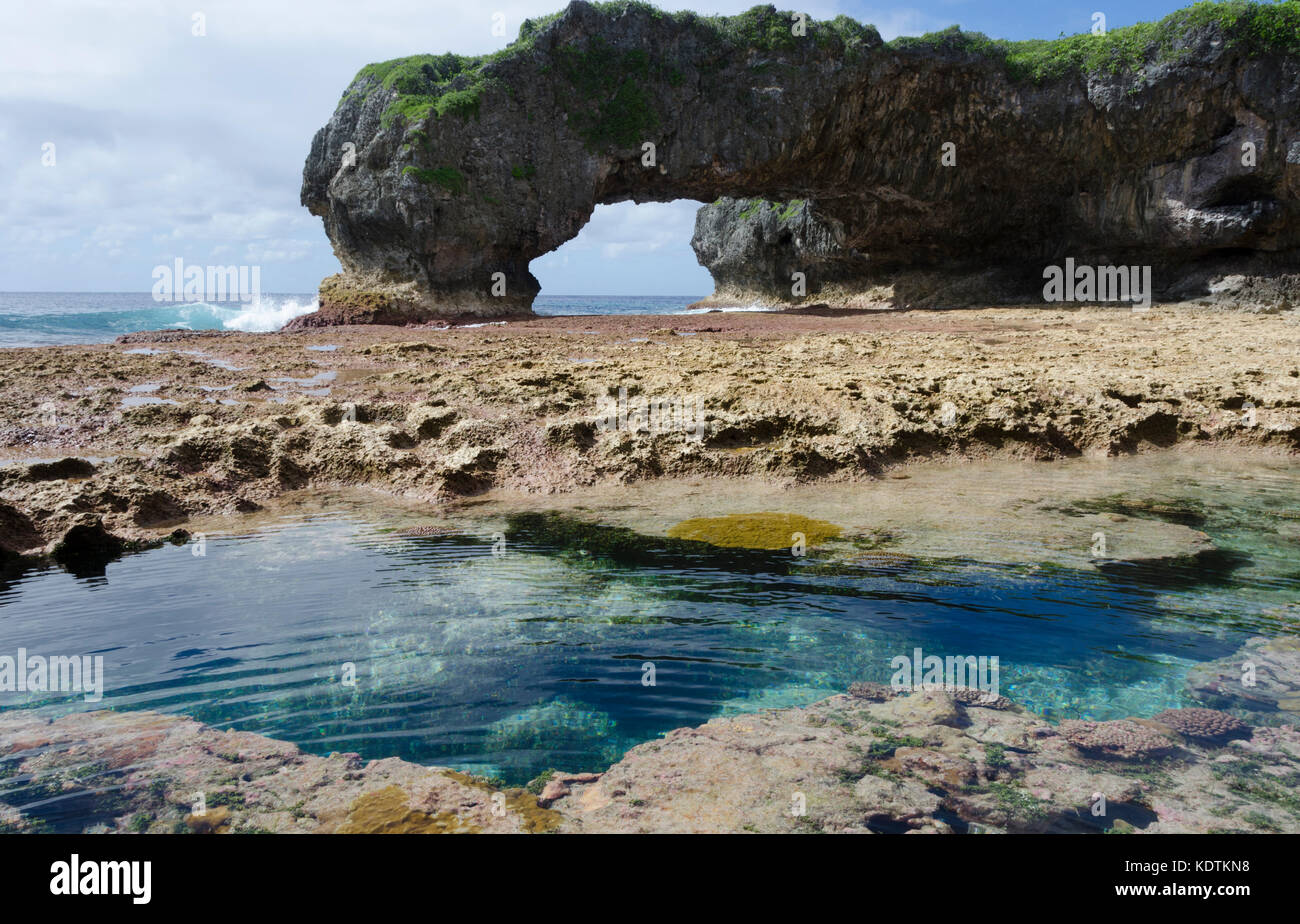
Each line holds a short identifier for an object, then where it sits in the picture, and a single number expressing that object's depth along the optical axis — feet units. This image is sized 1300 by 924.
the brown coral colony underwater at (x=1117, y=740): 9.84
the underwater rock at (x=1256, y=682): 10.81
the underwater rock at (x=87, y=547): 17.55
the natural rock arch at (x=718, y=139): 71.77
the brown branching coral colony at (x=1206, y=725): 10.17
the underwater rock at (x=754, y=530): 18.48
